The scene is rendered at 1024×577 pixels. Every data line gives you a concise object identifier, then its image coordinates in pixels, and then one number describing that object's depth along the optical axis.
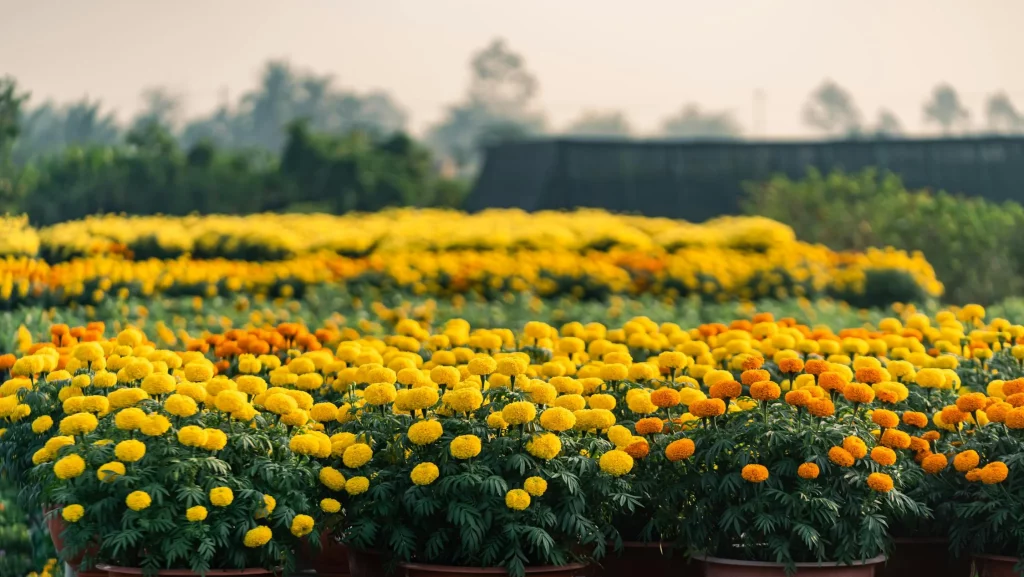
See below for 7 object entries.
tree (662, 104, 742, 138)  130.12
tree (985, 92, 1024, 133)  113.88
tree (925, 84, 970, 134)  123.75
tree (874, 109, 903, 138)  112.50
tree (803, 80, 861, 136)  121.81
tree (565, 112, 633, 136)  123.75
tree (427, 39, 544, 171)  114.50
